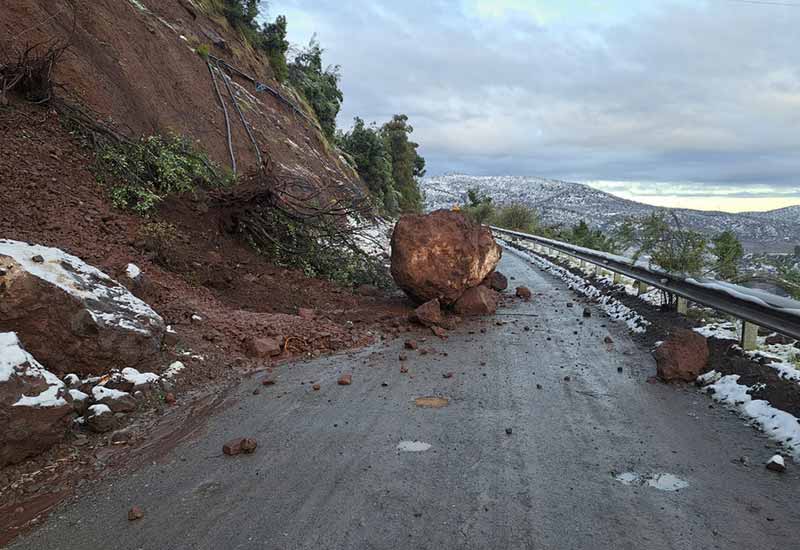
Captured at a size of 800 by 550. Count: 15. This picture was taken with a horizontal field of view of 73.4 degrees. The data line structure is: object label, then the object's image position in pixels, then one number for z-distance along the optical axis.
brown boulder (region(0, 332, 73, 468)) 3.46
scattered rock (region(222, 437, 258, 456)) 3.76
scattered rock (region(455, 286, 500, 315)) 9.01
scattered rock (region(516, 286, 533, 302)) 10.58
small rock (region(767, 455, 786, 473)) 3.41
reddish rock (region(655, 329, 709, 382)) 5.32
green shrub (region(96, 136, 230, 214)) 8.28
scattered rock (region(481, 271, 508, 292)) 11.08
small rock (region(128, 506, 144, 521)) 2.94
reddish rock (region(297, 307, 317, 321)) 7.59
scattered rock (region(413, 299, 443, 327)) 7.97
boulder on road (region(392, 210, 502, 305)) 8.78
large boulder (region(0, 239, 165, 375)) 4.32
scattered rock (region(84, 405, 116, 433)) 4.06
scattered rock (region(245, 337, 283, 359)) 6.12
